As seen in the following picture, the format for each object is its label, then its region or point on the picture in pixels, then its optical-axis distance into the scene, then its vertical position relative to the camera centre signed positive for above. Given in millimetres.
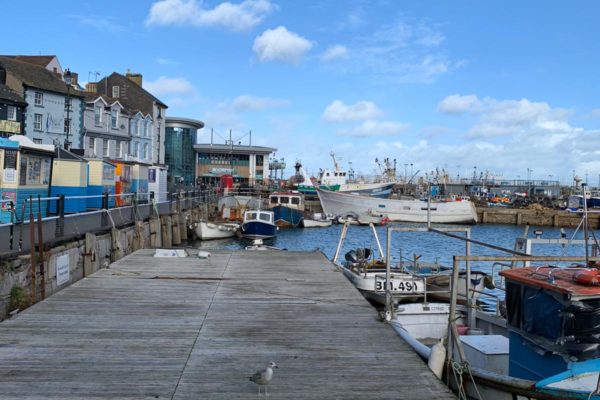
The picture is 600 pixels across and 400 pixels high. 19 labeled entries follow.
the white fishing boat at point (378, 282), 15242 -2695
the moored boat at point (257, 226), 39438 -2816
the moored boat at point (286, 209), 52531 -2049
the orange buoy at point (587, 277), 6312 -958
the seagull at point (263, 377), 5984 -2096
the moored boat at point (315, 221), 53062 -3251
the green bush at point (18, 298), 10211 -2248
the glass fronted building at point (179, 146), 85500 +6244
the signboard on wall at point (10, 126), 39969 +4100
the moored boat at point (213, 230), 37844 -3096
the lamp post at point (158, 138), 69594 +5689
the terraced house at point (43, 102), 44156 +6976
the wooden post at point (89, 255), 14250 -1920
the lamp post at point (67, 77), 25255 +4976
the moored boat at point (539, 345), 5844 -1813
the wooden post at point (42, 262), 11078 -1680
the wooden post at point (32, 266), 10492 -1651
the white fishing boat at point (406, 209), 64500 -2065
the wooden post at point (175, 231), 33619 -2864
